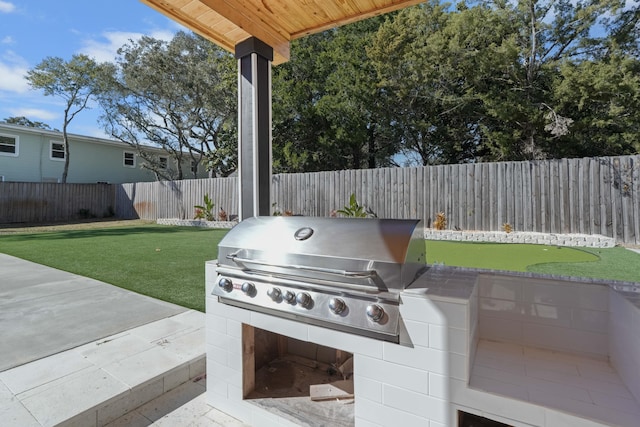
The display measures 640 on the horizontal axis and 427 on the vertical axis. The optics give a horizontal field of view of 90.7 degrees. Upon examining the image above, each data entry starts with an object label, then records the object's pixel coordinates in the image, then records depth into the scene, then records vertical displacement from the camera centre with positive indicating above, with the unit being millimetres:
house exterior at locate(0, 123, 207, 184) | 15039 +3326
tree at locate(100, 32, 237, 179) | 16734 +6715
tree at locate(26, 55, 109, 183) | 16047 +7229
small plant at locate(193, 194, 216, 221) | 12320 +302
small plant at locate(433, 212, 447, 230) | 8070 -143
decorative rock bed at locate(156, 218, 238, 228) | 11562 -195
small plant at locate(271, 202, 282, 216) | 10780 +289
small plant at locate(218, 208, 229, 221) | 11859 +63
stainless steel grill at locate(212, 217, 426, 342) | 1311 -241
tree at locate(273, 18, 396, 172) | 13852 +4979
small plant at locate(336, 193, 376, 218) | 8898 +194
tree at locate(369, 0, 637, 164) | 10500 +5590
